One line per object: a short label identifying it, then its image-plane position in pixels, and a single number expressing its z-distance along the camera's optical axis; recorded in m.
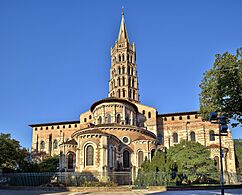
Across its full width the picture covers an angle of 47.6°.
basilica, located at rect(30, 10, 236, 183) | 38.50
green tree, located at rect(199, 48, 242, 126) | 23.18
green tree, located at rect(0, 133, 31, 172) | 35.19
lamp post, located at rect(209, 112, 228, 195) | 14.29
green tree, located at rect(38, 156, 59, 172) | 45.22
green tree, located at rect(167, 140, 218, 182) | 35.03
